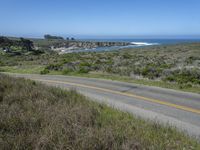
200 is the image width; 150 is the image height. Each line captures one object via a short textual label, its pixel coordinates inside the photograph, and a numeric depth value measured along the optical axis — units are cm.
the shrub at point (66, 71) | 1488
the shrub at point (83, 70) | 1439
